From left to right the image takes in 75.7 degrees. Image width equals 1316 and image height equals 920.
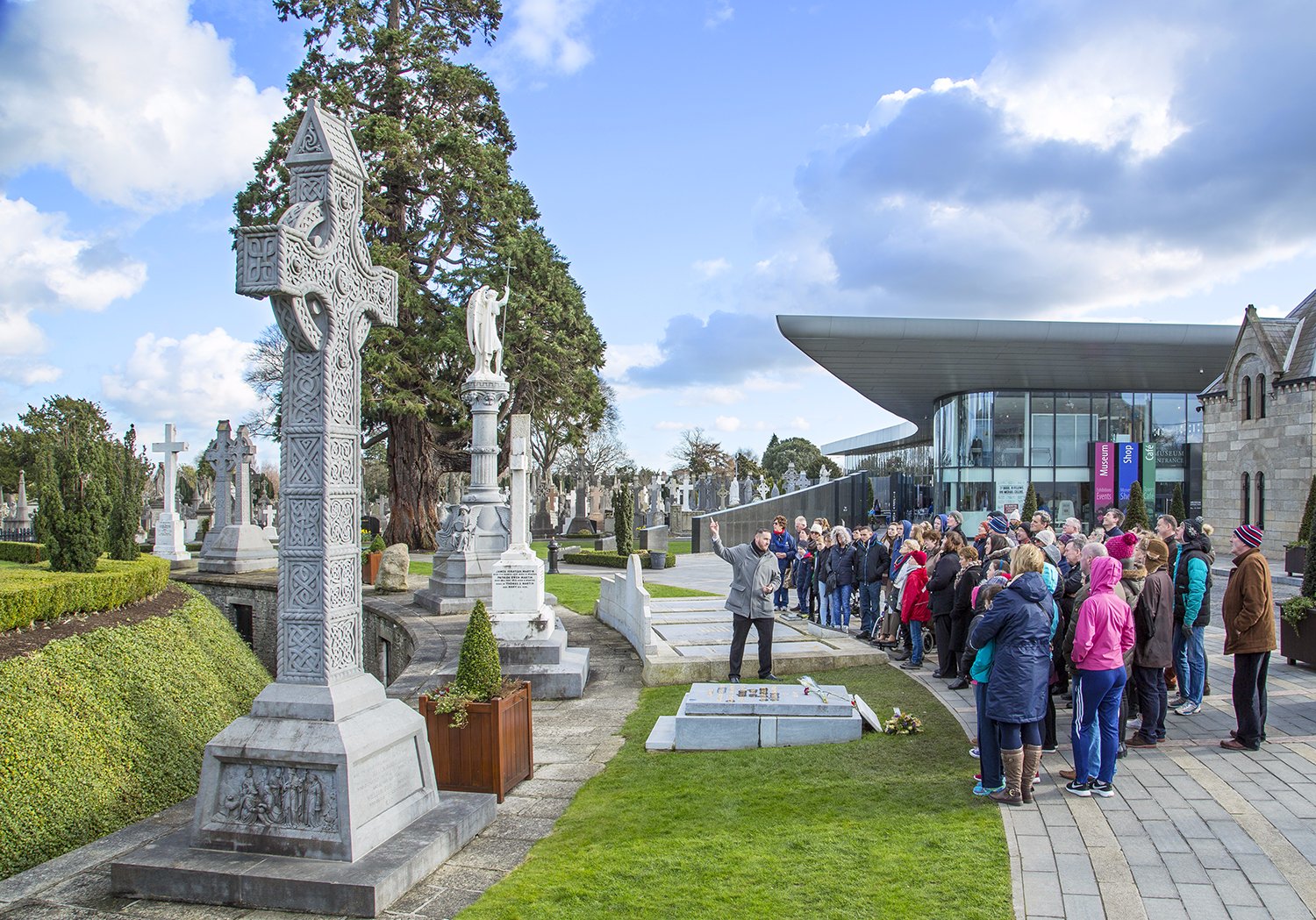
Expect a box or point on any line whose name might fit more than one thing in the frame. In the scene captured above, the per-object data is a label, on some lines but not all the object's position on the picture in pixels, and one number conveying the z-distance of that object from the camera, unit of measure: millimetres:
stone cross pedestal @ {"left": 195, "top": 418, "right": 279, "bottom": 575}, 22781
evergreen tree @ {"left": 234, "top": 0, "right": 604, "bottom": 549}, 27281
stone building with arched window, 25672
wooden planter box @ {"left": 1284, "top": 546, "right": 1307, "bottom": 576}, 20359
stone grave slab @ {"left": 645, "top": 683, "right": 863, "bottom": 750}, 7012
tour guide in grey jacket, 9359
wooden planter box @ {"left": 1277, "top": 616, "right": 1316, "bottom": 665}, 9734
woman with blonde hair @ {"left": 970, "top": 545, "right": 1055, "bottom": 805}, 5504
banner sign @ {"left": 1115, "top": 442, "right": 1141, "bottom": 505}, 35750
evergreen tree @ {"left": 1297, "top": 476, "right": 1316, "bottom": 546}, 20897
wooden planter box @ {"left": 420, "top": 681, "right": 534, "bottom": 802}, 6039
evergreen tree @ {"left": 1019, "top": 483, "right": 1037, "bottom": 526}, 34469
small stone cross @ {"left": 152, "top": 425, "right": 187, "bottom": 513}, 25469
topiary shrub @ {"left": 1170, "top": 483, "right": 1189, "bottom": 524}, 29422
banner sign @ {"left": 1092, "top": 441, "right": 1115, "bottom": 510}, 35625
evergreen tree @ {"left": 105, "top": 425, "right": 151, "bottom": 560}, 15906
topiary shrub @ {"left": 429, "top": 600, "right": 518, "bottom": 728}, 6113
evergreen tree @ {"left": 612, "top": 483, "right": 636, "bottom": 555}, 26719
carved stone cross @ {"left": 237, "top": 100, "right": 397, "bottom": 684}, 4855
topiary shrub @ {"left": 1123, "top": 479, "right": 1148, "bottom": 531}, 26156
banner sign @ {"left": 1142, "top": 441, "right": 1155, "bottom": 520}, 36250
